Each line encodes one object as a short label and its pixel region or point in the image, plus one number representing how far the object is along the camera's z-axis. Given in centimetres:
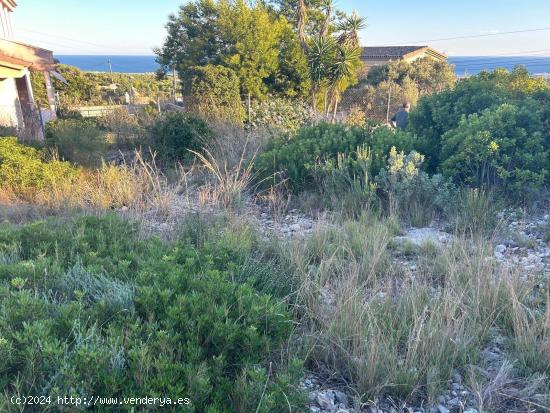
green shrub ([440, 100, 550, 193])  557
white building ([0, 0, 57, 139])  1044
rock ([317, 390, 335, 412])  220
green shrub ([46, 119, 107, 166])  790
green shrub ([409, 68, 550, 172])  656
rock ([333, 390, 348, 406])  227
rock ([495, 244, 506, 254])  425
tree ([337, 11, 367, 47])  1786
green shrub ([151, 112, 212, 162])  873
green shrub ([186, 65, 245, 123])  1287
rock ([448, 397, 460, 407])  226
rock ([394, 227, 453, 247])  442
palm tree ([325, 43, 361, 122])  1639
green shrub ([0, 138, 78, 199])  637
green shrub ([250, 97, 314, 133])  1226
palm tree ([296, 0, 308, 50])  1769
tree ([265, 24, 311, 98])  1688
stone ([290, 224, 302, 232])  491
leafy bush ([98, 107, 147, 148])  1014
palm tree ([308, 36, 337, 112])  1652
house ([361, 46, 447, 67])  3170
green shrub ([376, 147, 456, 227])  542
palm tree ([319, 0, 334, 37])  1849
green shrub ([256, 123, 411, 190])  613
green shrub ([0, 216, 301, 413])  177
